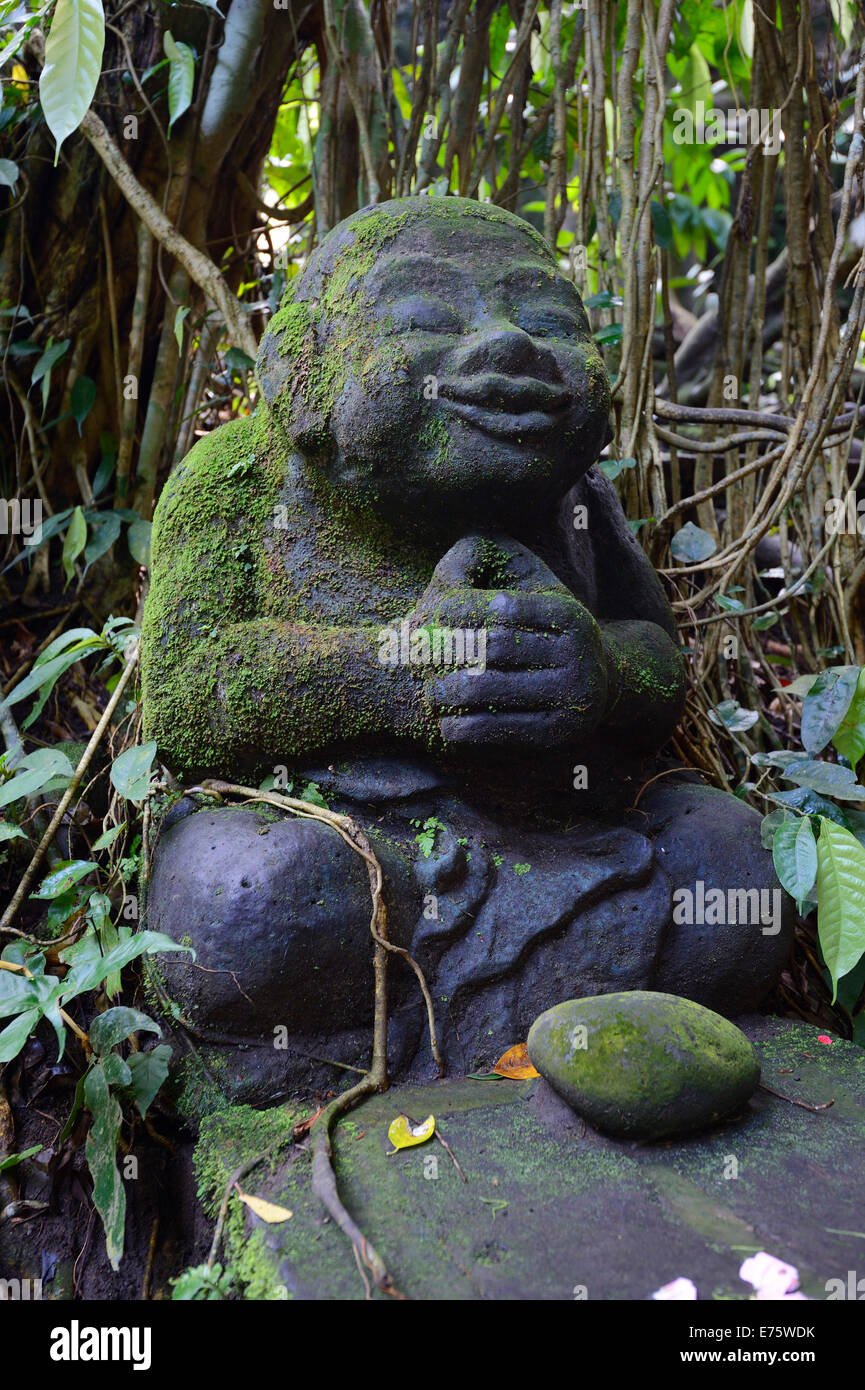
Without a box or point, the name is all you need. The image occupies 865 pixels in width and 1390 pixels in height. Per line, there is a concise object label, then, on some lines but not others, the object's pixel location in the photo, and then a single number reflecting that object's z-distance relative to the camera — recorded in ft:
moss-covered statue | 6.43
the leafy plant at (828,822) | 6.87
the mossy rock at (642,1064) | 5.49
